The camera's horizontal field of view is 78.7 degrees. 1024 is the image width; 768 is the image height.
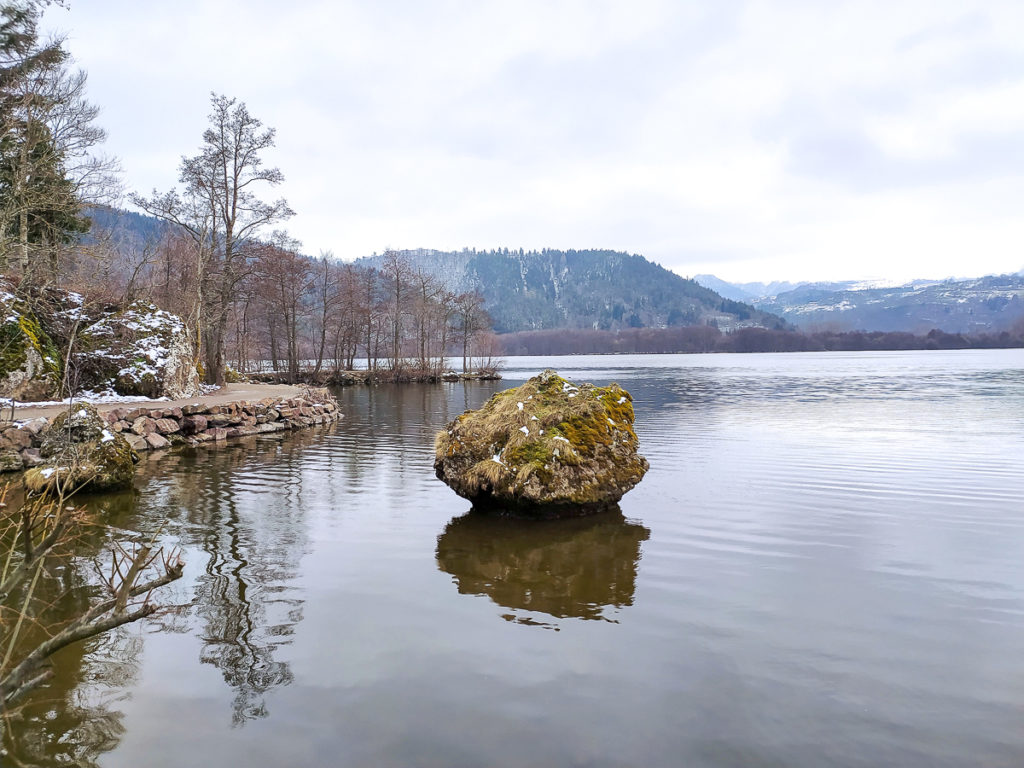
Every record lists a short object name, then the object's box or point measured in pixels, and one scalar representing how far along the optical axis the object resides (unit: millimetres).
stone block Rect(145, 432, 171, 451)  16391
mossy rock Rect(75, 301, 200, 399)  19125
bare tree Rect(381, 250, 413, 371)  54844
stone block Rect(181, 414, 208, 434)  18078
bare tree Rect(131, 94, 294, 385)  28812
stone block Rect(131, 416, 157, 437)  16453
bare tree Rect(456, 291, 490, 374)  63519
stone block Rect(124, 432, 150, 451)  16016
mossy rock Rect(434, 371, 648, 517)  9352
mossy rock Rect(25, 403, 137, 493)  10391
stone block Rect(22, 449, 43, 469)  13143
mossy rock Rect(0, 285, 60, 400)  15977
